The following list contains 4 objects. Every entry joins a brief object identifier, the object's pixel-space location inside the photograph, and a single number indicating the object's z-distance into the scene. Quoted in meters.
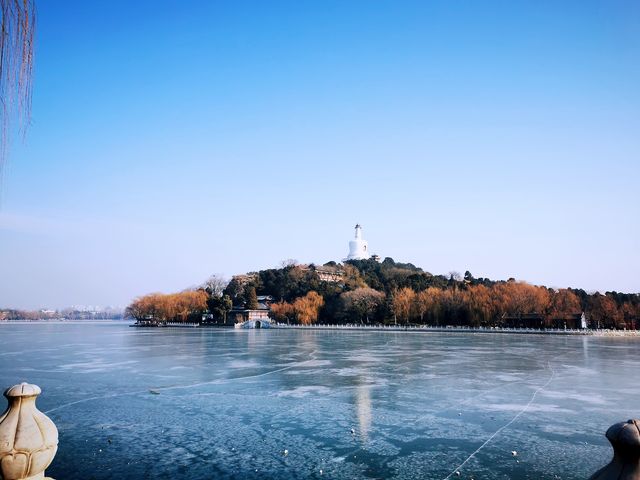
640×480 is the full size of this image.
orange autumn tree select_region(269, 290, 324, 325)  89.81
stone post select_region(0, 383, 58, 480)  3.75
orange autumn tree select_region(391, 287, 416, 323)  77.31
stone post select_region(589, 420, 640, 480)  2.45
